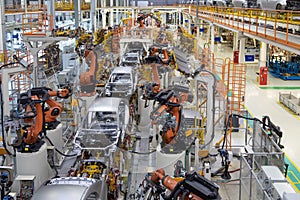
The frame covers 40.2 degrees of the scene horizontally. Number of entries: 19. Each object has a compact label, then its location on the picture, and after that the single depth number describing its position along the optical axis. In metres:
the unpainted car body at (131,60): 14.54
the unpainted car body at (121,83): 11.24
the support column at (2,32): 12.02
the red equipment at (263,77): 18.61
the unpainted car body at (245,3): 20.05
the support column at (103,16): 29.22
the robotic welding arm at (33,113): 7.49
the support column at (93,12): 26.15
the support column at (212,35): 24.82
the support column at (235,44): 22.86
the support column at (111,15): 29.41
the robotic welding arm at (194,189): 3.95
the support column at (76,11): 21.28
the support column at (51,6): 17.07
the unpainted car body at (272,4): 14.17
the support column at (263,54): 19.84
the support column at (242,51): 20.55
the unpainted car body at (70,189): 5.15
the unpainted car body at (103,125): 7.66
